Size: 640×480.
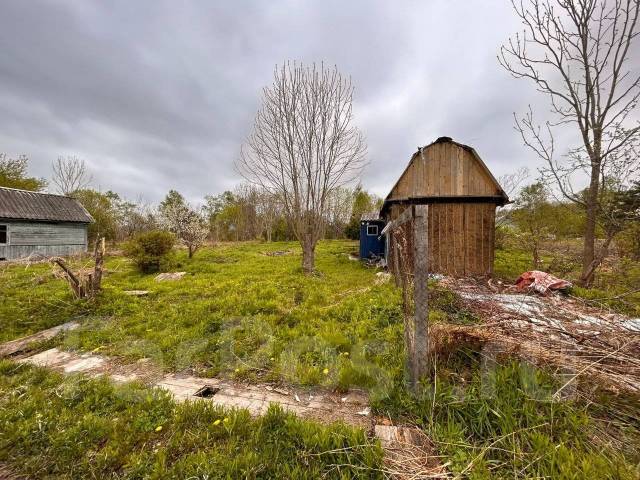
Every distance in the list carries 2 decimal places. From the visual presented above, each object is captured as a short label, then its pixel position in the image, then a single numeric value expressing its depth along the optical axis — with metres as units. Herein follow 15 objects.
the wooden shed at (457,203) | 8.28
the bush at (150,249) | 9.91
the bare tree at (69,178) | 25.05
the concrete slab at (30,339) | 4.11
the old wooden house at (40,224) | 14.38
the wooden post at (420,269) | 2.35
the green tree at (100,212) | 20.22
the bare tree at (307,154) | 10.03
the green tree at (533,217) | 9.16
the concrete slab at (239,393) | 2.58
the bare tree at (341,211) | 34.22
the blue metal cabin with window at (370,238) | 13.92
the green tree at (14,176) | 20.65
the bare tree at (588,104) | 6.34
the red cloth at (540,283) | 5.87
